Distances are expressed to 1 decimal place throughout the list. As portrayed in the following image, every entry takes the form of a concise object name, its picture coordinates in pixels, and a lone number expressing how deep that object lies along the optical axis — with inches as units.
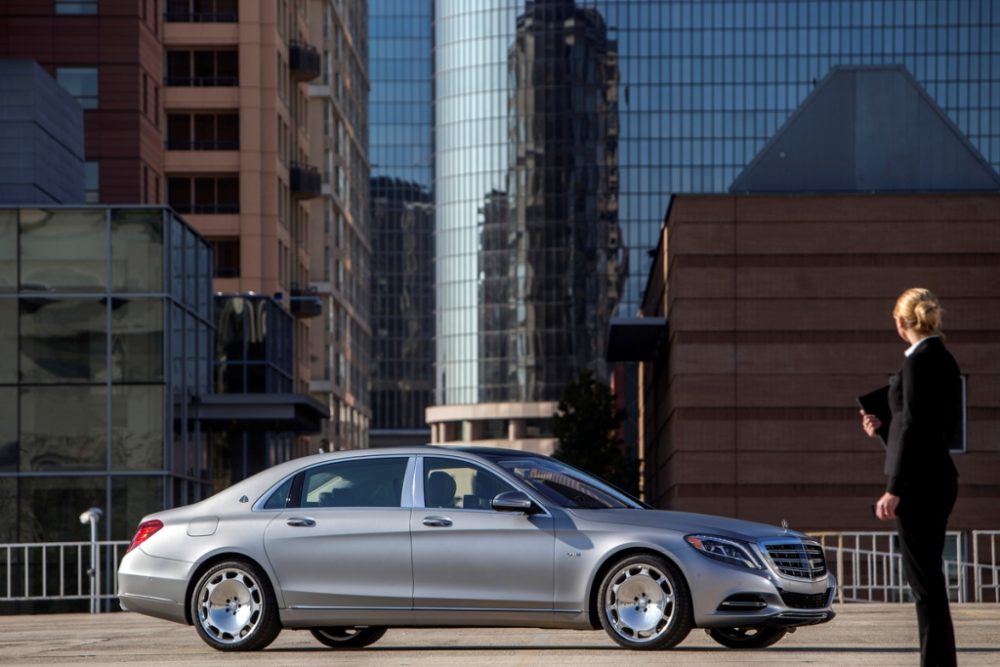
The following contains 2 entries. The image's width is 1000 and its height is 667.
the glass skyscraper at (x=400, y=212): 7194.9
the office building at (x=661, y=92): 5521.7
